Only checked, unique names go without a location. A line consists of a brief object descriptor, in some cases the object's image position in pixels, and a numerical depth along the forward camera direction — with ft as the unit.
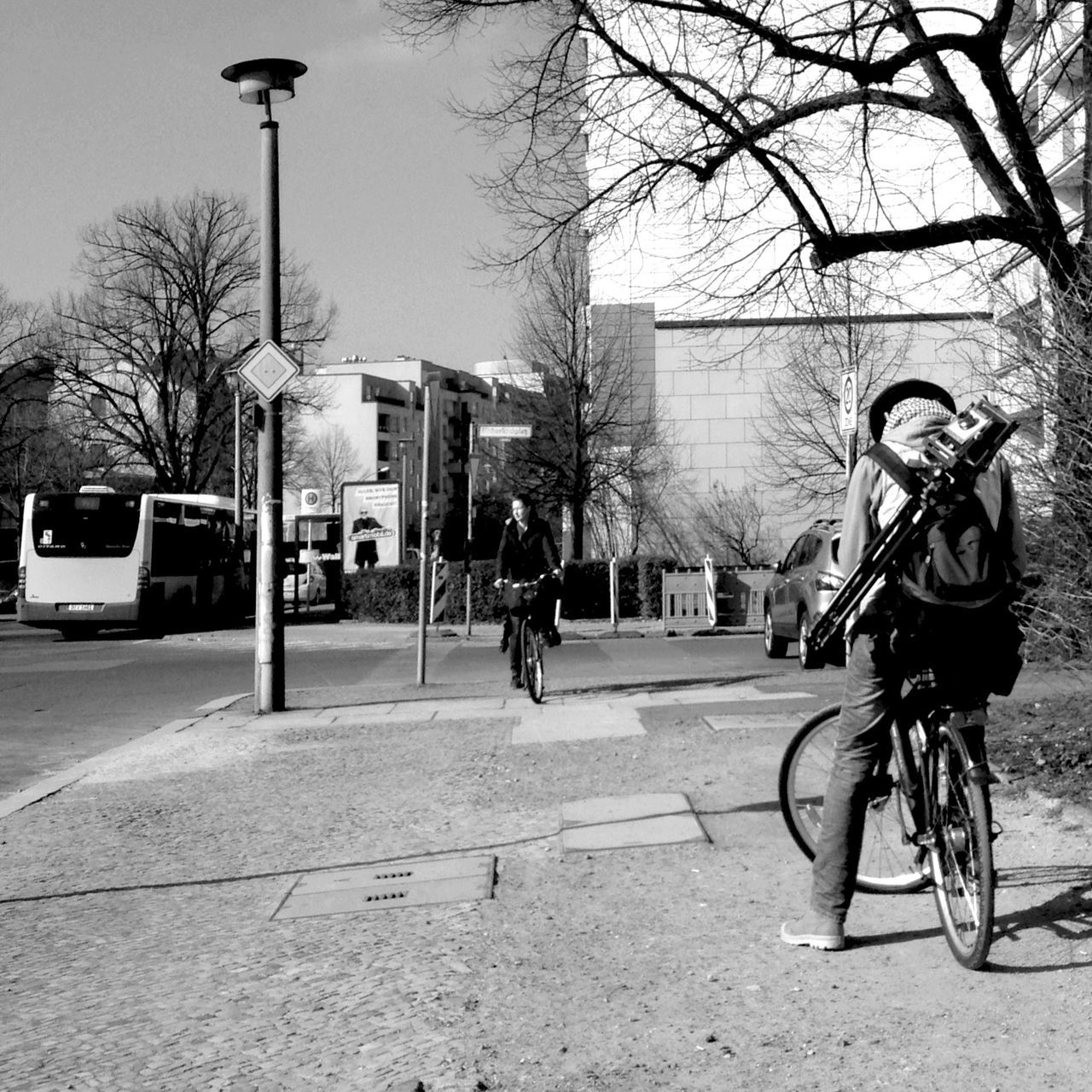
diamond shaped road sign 41.22
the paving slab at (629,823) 21.26
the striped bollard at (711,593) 84.74
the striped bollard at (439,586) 57.47
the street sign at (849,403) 45.98
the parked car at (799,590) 54.60
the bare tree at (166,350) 157.07
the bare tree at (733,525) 123.44
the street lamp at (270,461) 42.60
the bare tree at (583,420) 120.78
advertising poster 116.47
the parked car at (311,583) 143.23
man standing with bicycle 14.53
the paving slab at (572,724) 33.76
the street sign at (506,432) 71.20
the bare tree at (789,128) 37.09
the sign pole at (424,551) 48.78
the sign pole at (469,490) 83.30
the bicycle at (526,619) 42.65
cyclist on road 43.80
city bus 94.17
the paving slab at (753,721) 33.01
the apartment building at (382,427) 370.32
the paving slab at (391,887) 18.89
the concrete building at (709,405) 122.11
